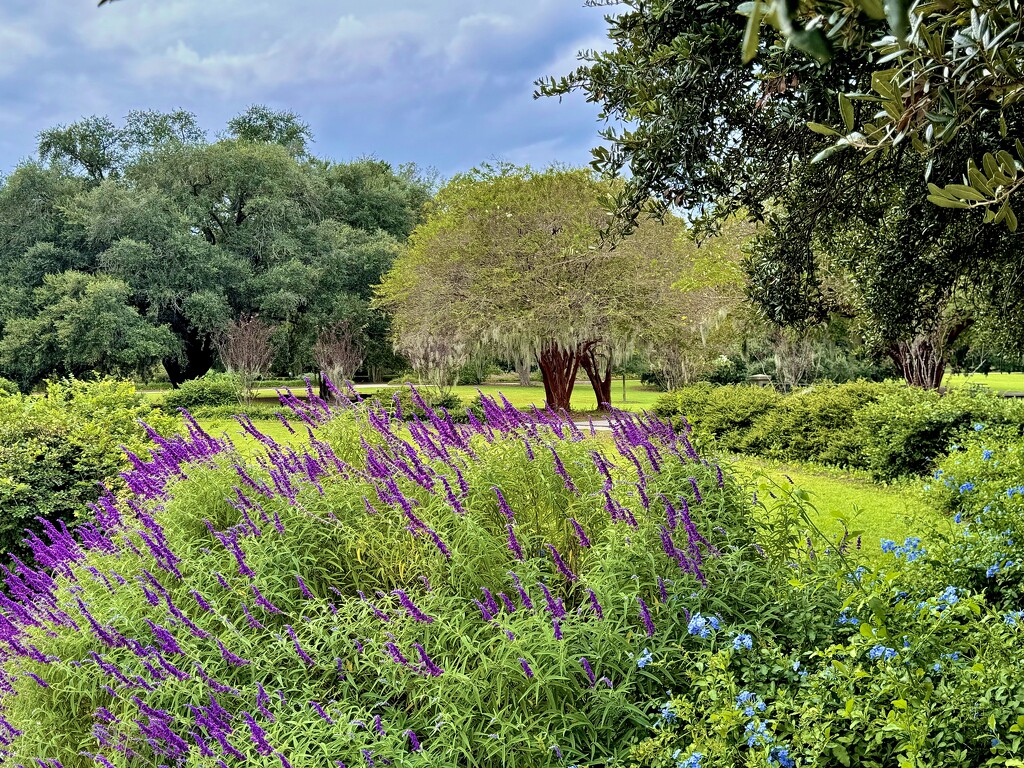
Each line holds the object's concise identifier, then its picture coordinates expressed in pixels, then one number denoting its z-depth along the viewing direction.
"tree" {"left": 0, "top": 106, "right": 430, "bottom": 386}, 25.48
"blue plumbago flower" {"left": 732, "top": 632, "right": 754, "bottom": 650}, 2.21
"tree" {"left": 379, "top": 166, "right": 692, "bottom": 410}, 18.00
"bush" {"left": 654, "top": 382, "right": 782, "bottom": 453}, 11.84
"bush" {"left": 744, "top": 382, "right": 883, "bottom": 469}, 10.21
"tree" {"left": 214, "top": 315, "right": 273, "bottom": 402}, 23.44
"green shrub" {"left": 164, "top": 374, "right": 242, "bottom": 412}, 21.45
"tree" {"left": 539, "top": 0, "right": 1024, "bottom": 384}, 3.42
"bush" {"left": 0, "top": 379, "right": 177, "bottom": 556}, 5.68
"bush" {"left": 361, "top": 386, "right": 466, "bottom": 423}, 18.20
